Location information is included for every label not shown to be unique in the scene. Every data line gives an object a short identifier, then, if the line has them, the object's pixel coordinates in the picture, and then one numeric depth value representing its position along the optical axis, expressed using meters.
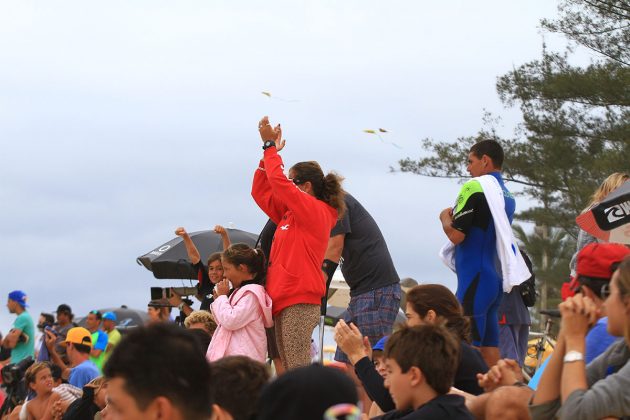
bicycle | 16.35
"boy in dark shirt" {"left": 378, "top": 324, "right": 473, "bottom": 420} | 7.61
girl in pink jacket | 11.95
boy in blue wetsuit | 12.23
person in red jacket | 11.89
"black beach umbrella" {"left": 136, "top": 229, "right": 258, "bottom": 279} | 18.43
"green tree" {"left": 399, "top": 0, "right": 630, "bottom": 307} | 30.52
